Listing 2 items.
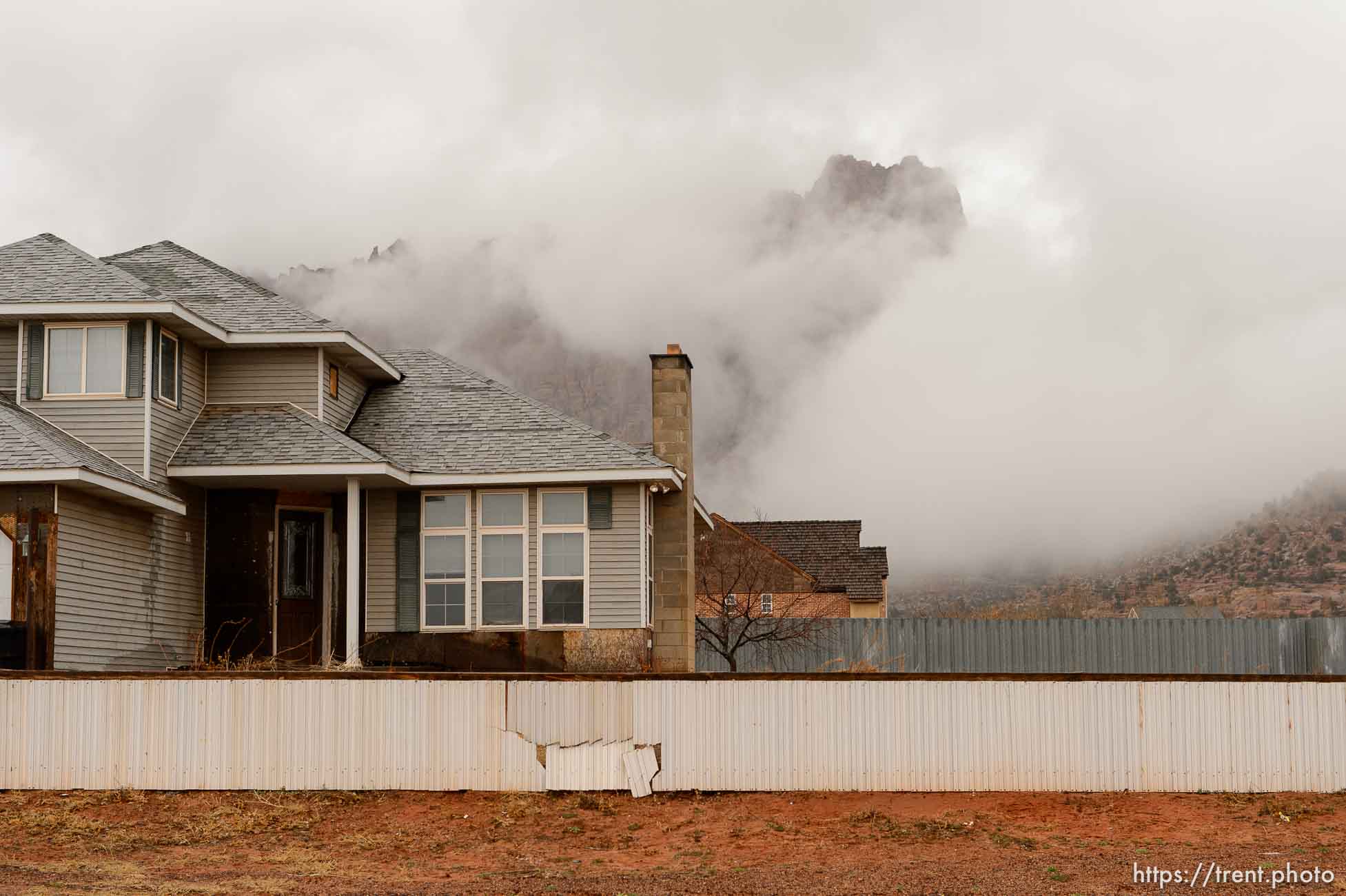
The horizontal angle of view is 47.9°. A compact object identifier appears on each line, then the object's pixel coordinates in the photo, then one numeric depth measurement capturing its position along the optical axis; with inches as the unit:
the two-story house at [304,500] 880.9
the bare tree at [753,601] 1545.3
